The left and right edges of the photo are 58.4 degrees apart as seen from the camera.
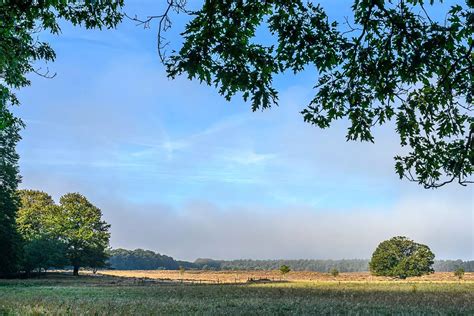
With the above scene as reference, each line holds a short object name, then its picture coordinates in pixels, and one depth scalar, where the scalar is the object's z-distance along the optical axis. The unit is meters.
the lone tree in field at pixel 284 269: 102.88
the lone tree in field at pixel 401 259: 96.44
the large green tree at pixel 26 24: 8.73
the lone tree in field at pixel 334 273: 104.15
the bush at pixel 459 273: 98.12
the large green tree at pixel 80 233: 73.94
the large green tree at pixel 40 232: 64.81
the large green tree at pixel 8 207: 52.31
